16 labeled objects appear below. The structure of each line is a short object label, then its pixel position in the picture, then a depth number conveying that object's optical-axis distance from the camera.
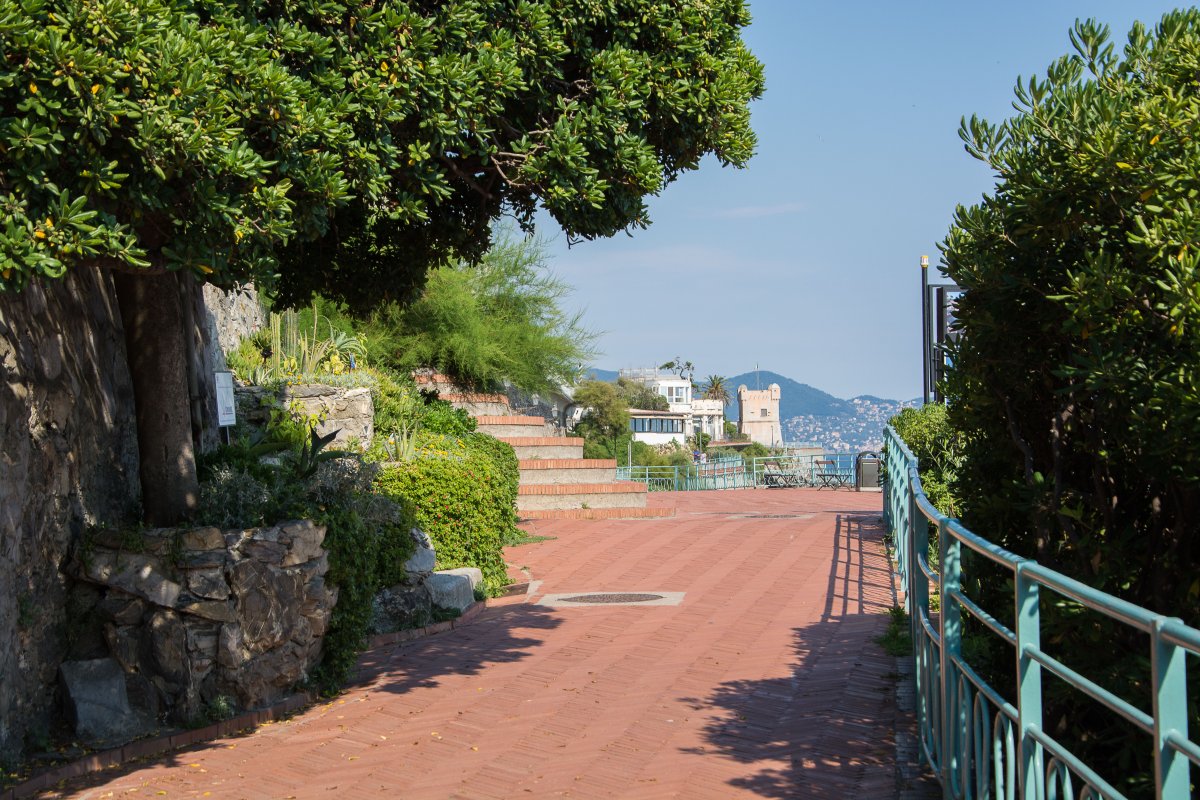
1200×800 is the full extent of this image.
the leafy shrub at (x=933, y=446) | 12.09
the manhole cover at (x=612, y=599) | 10.84
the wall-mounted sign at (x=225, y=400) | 8.27
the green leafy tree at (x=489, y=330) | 20.38
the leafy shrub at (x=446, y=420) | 15.93
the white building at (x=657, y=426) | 91.44
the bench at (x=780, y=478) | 34.88
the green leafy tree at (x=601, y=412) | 59.75
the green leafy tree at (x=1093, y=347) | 3.68
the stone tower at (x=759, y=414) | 146.88
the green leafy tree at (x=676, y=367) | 146.70
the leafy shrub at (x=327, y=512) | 7.31
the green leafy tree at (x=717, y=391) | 142.25
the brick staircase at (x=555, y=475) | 18.81
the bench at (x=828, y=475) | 32.69
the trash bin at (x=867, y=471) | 22.59
